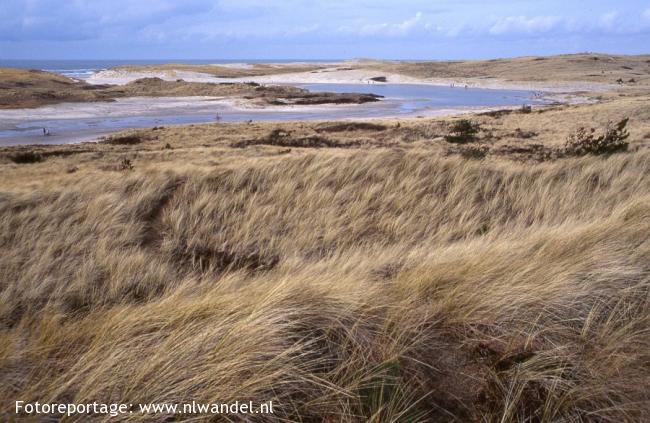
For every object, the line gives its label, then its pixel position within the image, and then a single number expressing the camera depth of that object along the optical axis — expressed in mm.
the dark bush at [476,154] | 11293
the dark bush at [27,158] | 15914
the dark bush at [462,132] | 18938
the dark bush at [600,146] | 12125
